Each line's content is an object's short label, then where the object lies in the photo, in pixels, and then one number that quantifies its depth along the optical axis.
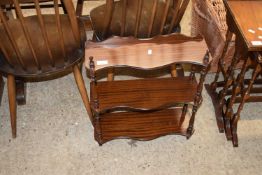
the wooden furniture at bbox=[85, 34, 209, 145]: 1.35
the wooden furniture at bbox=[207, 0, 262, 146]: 1.31
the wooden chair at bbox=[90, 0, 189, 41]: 1.44
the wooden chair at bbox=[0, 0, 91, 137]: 1.41
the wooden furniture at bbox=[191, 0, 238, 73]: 1.81
